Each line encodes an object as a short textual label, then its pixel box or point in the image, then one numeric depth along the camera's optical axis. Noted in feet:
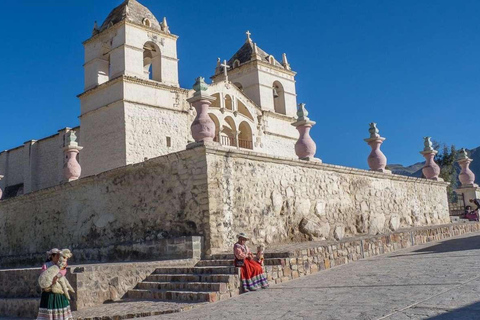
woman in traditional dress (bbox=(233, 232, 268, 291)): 22.65
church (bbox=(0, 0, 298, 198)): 67.62
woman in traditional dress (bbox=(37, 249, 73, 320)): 17.70
